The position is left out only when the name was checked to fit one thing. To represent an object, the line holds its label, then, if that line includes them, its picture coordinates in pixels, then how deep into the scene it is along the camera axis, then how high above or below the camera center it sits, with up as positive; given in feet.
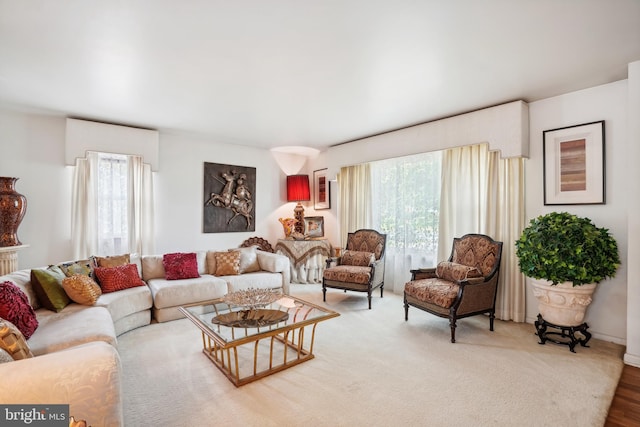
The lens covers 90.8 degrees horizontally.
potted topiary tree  9.19 -1.36
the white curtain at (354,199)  18.08 +0.96
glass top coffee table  7.77 -2.98
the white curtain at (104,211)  13.87 +0.12
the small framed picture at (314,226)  19.67 -0.72
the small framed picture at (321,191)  20.02 +1.56
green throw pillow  9.03 -2.23
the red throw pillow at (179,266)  13.20 -2.20
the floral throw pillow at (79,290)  9.50 -2.32
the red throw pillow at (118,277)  11.22 -2.35
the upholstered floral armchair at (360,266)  13.88 -2.44
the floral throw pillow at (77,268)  10.26 -1.83
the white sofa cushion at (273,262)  15.17 -2.34
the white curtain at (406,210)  15.12 +0.25
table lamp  19.99 +1.51
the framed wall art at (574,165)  10.27 +1.75
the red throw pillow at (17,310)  6.80 -2.16
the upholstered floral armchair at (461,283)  10.39 -2.48
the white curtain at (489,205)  12.01 +0.43
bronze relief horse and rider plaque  17.39 +0.91
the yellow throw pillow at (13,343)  5.08 -2.15
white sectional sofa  4.51 -2.78
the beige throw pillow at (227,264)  14.34 -2.28
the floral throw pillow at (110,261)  11.96 -1.82
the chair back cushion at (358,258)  15.16 -2.12
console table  18.49 -2.44
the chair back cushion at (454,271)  11.29 -2.07
